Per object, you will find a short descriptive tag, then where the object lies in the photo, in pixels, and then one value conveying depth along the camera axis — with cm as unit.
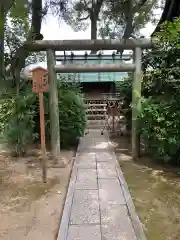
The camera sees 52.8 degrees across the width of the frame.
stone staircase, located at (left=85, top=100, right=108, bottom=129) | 756
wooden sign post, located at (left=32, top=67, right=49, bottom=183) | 308
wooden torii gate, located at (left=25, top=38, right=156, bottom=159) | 377
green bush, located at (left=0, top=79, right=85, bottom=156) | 404
